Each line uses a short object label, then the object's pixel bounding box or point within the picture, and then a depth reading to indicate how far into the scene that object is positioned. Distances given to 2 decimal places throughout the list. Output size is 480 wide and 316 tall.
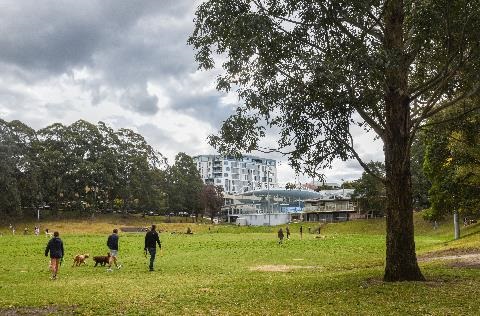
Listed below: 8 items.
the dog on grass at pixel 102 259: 26.23
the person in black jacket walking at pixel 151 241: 24.78
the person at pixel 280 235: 50.87
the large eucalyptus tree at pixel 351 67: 15.64
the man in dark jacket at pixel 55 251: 21.86
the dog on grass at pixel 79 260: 27.67
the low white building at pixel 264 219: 130.75
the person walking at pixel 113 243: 25.23
